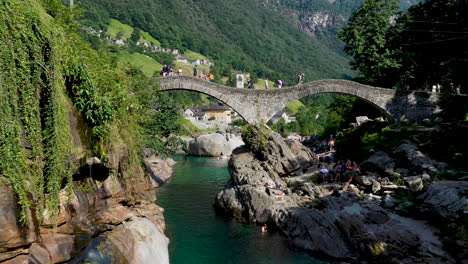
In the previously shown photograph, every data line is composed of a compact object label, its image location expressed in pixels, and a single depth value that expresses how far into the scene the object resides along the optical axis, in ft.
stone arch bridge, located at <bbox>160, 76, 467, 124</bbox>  81.25
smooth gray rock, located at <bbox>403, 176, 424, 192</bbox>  52.85
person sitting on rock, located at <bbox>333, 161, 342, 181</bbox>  65.77
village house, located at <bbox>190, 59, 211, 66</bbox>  509.35
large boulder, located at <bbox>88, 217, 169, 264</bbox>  27.58
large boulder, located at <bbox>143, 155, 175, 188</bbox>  86.28
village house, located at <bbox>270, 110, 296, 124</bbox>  380.23
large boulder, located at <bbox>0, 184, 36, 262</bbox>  22.13
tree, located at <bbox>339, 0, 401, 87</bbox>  104.68
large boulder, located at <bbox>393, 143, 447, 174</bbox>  60.59
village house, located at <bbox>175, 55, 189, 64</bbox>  481.63
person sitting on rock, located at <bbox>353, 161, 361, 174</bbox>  64.18
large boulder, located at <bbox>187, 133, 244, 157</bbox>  156.25
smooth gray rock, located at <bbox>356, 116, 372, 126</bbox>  100.68
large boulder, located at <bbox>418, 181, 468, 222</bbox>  43.42
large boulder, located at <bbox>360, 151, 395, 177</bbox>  62.39
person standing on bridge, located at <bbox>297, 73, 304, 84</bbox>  95.35
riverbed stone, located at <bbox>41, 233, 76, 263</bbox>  24.97
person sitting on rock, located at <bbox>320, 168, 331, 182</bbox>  66.33
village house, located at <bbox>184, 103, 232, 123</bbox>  349.20
